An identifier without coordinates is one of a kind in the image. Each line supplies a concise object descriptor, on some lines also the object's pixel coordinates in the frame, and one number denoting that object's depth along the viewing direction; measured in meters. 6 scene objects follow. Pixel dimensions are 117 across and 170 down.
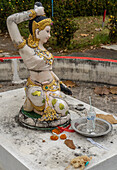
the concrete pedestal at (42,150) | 3.38
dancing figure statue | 3.83
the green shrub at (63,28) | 9.55
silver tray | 3.96
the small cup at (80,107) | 4.76
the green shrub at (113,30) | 10.13
